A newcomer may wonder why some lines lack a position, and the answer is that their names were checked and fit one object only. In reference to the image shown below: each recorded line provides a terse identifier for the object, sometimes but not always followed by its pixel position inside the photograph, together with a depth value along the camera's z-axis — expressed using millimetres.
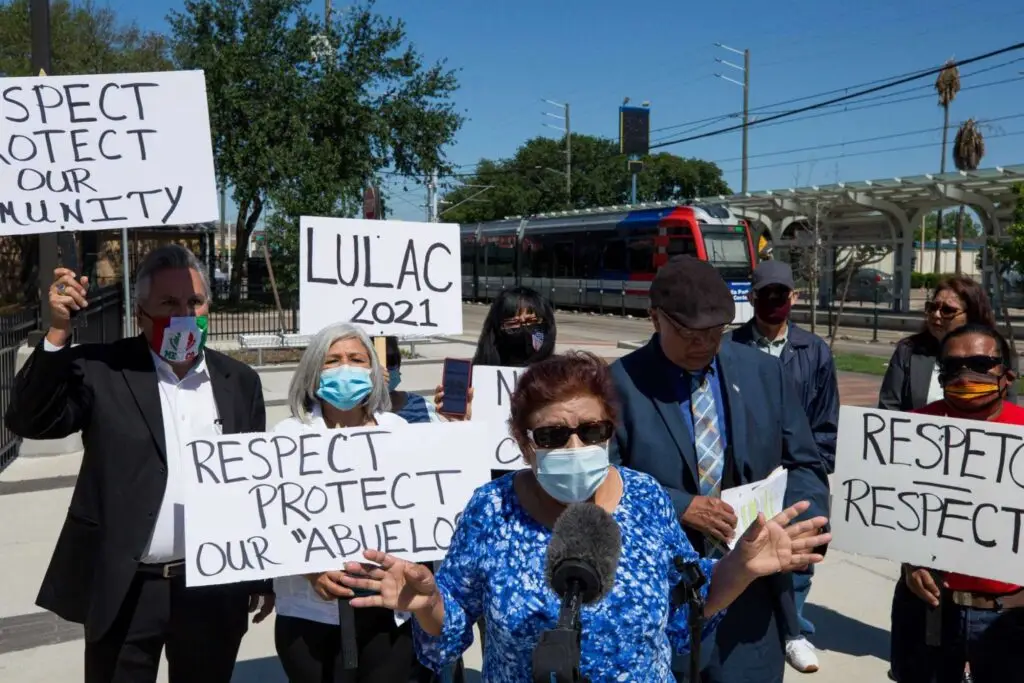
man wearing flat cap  2746
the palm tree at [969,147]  42531
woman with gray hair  2908
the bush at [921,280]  53188
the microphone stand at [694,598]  2070
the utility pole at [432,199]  32519
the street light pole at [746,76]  42531
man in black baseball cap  4559
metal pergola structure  26672
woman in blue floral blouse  2051
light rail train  27938
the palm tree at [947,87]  45844
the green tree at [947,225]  93219
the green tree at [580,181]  70438
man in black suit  2895
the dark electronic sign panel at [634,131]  29297
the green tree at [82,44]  28469
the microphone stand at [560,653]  1470
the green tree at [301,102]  26781
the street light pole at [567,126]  58181
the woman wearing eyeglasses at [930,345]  4312
